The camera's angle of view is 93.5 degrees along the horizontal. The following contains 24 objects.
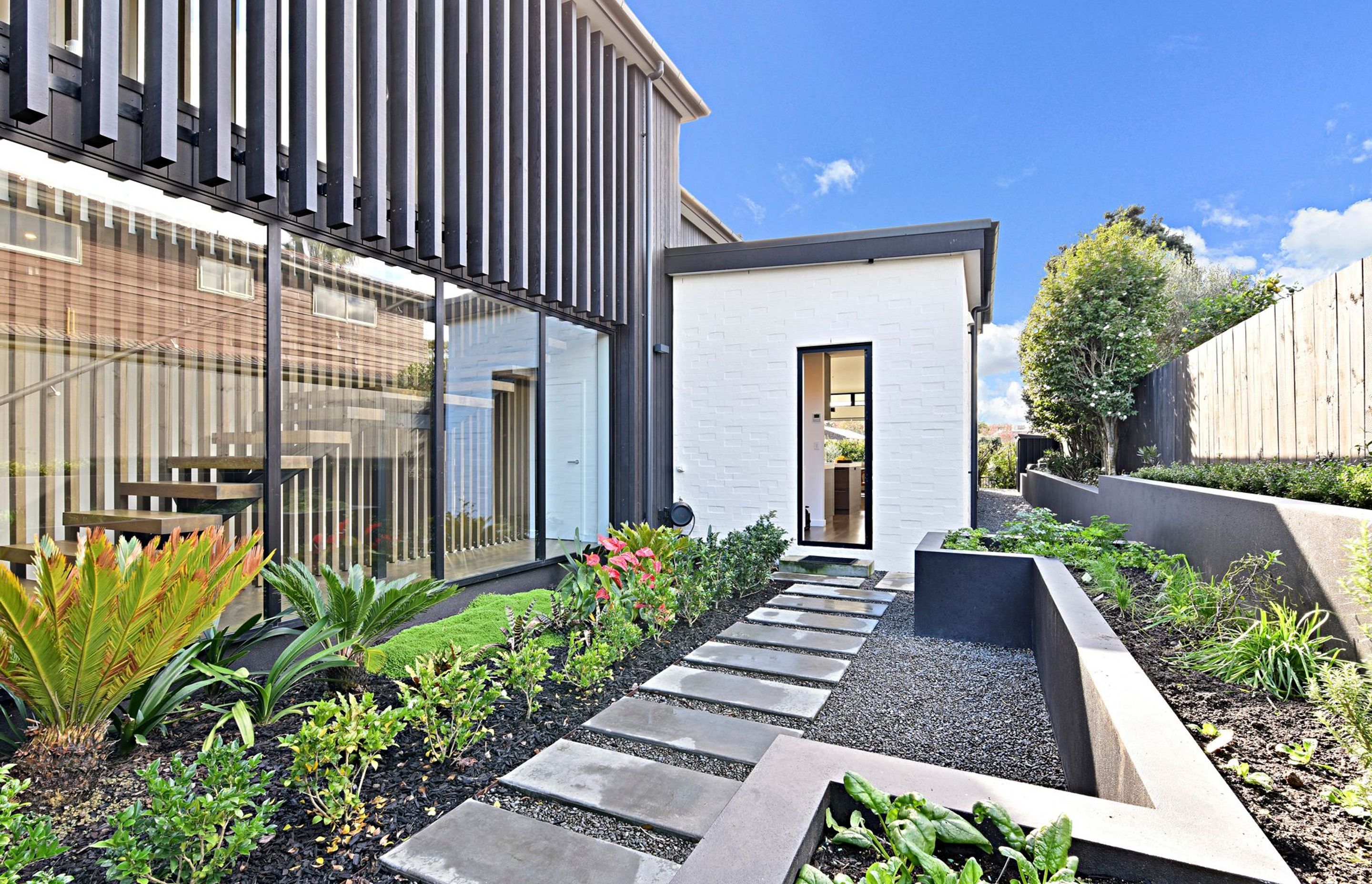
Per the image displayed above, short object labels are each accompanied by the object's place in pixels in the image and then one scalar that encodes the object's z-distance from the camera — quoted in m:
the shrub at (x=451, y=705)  2.20
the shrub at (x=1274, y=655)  1.77
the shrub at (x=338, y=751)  1.84
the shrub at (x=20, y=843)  1.33
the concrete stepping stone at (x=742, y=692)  2.86
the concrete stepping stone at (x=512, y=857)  1.68
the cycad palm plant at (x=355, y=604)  2.74
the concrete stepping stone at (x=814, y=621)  4.14
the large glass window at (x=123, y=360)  2.50
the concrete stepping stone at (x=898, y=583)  5.25
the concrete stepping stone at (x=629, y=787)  1.97
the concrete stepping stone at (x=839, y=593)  4.92
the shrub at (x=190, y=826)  1.43
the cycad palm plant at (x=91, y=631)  1.84
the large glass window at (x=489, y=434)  4.32
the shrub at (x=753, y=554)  4.91
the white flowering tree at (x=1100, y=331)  9.02
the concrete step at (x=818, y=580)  5.45
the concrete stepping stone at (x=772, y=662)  3.29
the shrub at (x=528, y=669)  2.60
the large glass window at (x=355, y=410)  3.35
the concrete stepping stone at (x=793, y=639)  3.72
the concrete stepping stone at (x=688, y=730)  2.44
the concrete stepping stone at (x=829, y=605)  4.54
